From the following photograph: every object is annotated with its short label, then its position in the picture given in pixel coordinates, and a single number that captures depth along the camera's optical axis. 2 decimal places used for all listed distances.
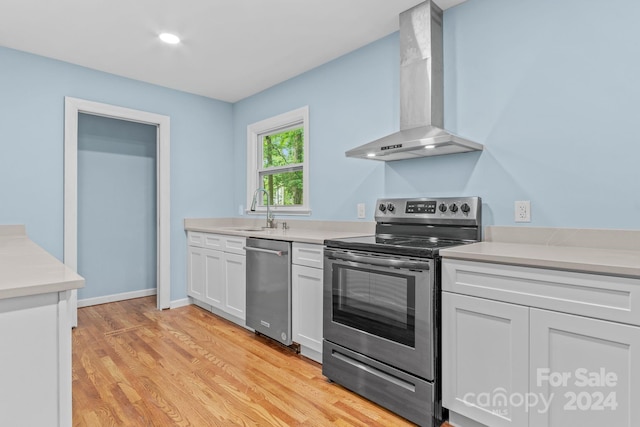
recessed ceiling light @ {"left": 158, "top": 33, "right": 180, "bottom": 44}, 2.77
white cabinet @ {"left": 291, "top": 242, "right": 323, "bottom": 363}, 2.44
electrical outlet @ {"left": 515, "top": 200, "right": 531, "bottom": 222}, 2.03
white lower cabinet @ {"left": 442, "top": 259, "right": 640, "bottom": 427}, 1.30
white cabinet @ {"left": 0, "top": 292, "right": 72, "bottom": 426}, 0.92
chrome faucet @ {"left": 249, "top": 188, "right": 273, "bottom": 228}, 3.74
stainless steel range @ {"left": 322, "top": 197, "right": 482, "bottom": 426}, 1.78
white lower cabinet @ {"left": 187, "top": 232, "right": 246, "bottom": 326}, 3.20
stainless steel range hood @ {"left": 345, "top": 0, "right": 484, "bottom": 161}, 2.27
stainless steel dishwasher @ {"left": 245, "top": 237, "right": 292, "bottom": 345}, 2.67
